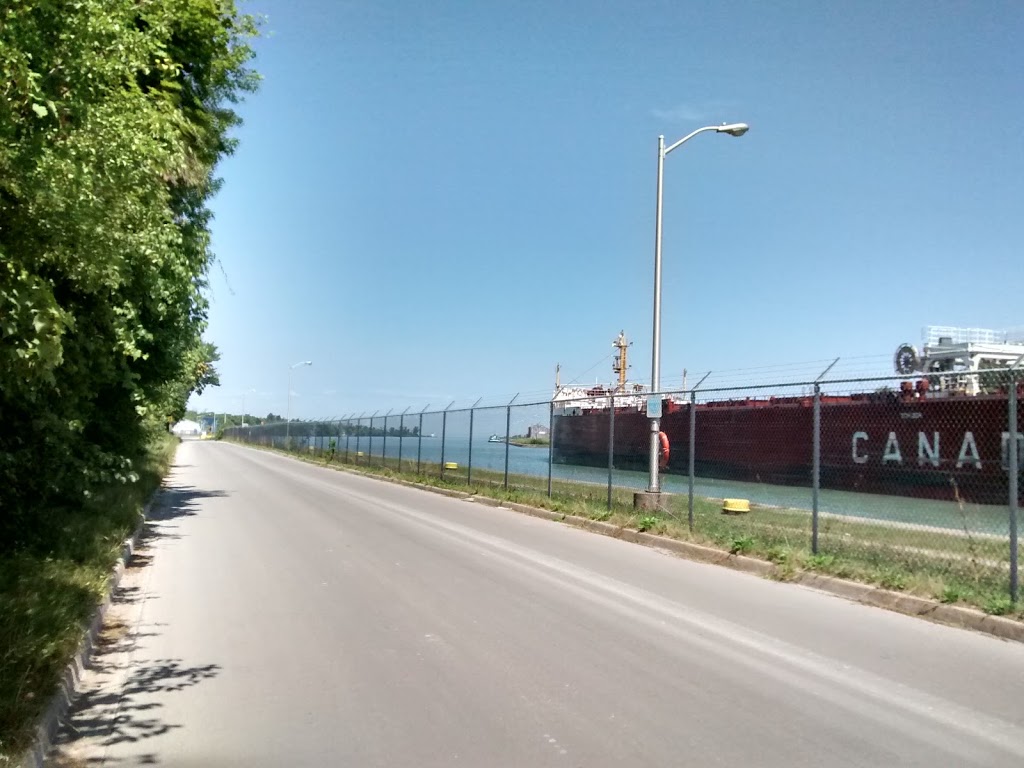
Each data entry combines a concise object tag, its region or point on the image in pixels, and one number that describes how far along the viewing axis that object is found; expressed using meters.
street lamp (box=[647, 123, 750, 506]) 14.70
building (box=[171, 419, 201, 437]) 118.69
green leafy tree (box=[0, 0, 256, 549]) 4.32
